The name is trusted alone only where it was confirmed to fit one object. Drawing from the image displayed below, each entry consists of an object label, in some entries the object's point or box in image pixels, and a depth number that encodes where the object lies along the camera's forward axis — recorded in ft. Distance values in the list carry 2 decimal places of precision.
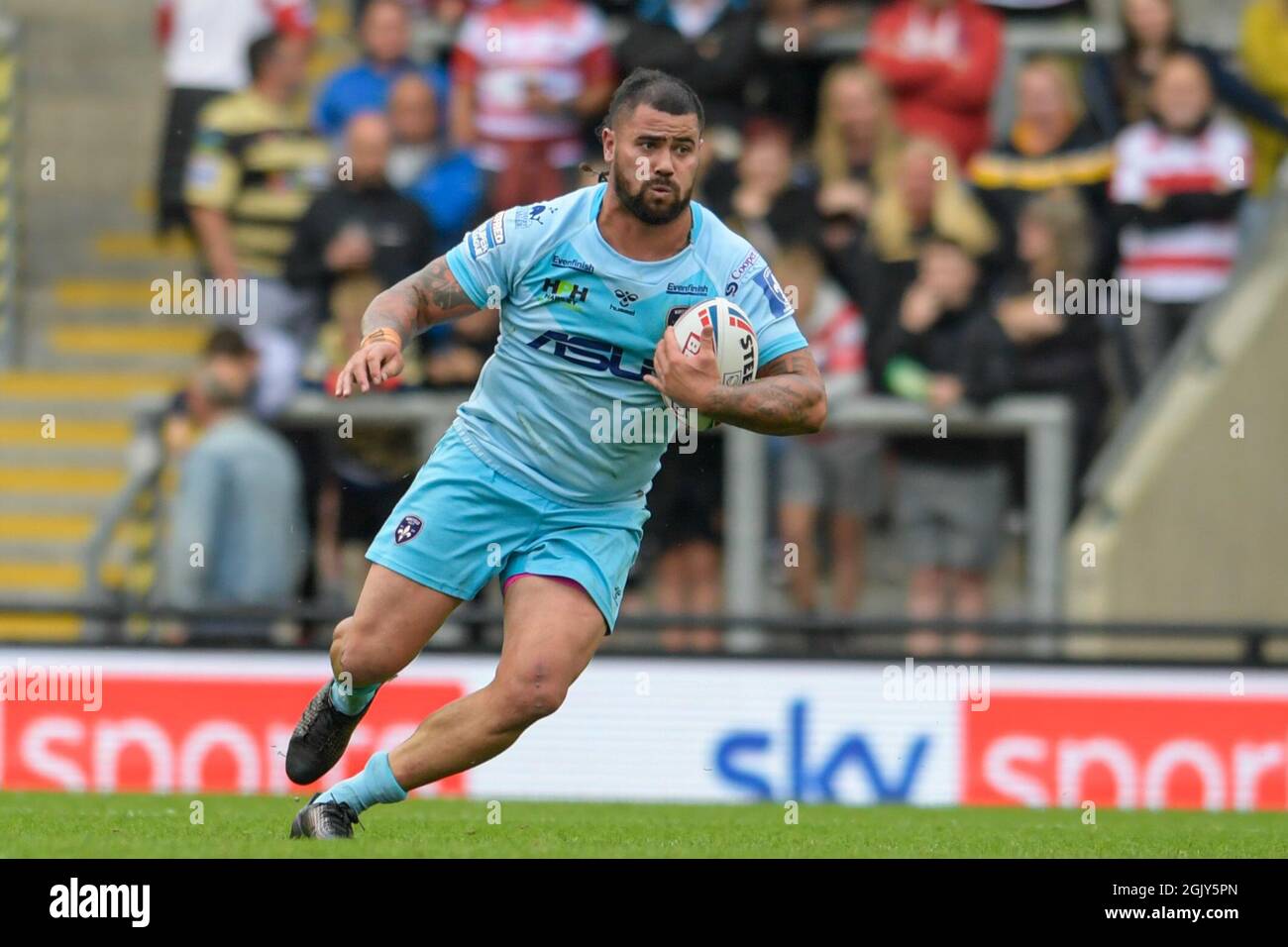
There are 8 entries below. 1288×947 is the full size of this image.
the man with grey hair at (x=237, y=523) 41.14
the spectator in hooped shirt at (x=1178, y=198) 43.16
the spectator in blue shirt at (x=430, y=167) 43.57
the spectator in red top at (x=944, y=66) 44.83
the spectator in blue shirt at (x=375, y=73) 45.34
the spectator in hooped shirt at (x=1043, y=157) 43.16
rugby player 24.63
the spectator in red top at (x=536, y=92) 44.21
